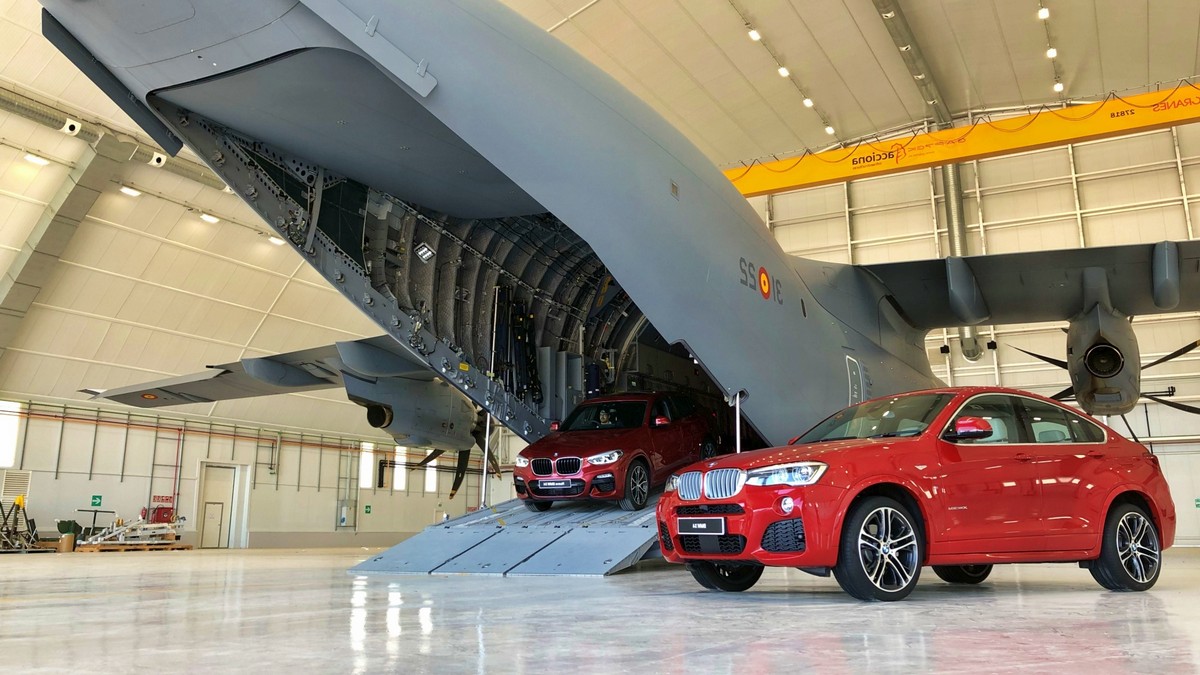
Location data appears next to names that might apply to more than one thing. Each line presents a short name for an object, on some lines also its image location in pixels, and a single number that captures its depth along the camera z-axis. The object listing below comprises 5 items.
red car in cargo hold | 9.65
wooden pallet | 23.77
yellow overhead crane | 20.14
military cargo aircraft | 6.21
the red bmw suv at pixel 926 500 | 5.10
